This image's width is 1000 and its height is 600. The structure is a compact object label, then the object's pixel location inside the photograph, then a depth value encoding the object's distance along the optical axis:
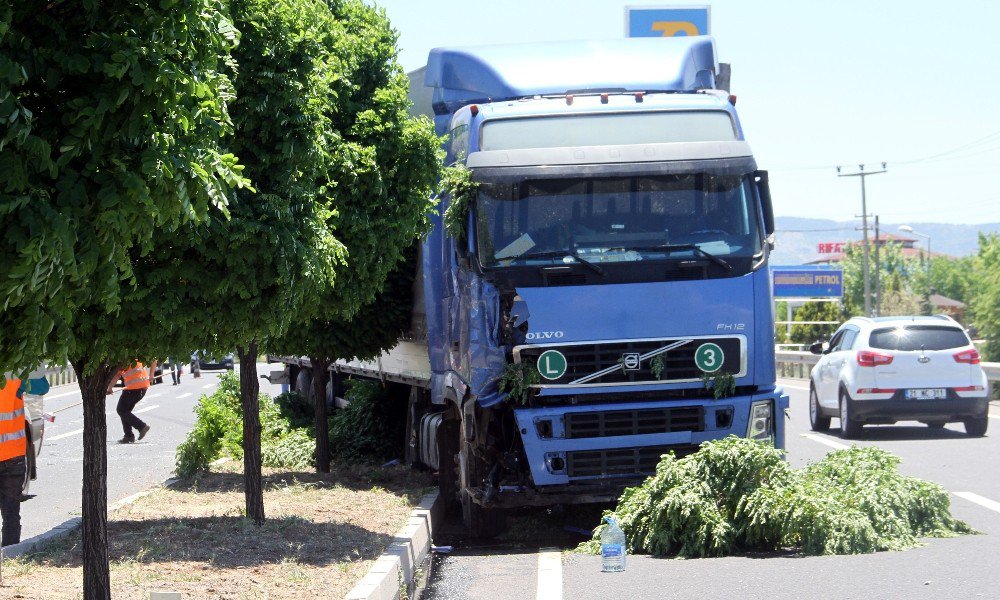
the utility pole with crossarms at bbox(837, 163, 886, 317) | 77.13
